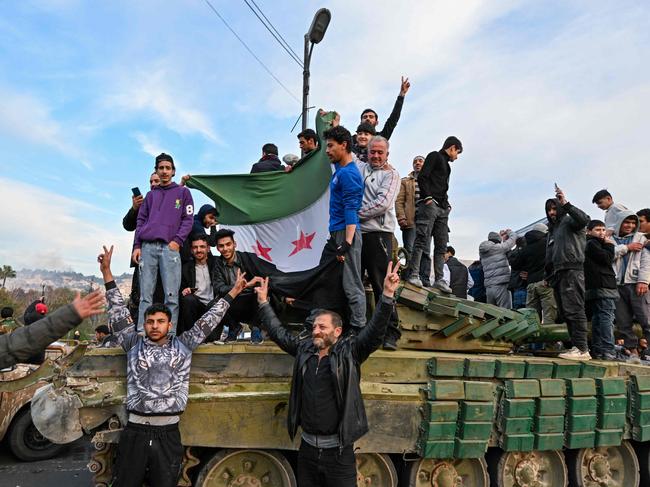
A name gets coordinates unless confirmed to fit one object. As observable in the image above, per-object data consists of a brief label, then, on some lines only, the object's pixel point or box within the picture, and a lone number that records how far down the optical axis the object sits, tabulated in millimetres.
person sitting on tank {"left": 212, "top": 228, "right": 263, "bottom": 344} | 5711
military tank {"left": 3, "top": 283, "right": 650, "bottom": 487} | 4766
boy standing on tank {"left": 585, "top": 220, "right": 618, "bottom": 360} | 6754
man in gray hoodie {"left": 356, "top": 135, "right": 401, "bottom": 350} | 5375
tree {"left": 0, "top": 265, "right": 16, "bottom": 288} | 58559
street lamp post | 8625
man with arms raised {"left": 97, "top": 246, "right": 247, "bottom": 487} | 4094
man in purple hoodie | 5531
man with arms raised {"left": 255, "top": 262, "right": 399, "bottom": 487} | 3750
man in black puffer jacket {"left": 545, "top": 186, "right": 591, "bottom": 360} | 6469
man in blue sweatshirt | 4883
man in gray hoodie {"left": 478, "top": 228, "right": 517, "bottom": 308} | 9180
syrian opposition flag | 6695
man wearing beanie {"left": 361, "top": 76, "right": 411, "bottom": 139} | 7180
